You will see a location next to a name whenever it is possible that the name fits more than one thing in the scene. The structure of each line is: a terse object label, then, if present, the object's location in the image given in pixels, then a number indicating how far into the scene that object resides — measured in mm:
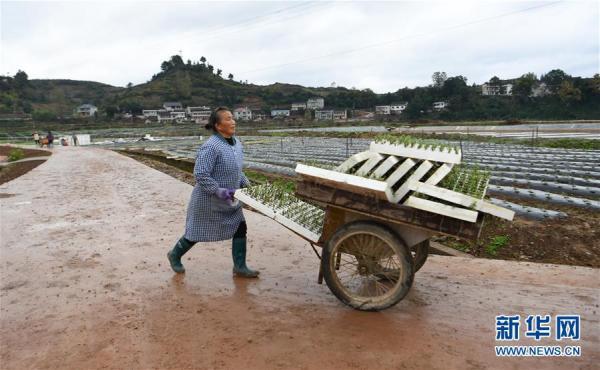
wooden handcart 3012
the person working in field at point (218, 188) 3910
